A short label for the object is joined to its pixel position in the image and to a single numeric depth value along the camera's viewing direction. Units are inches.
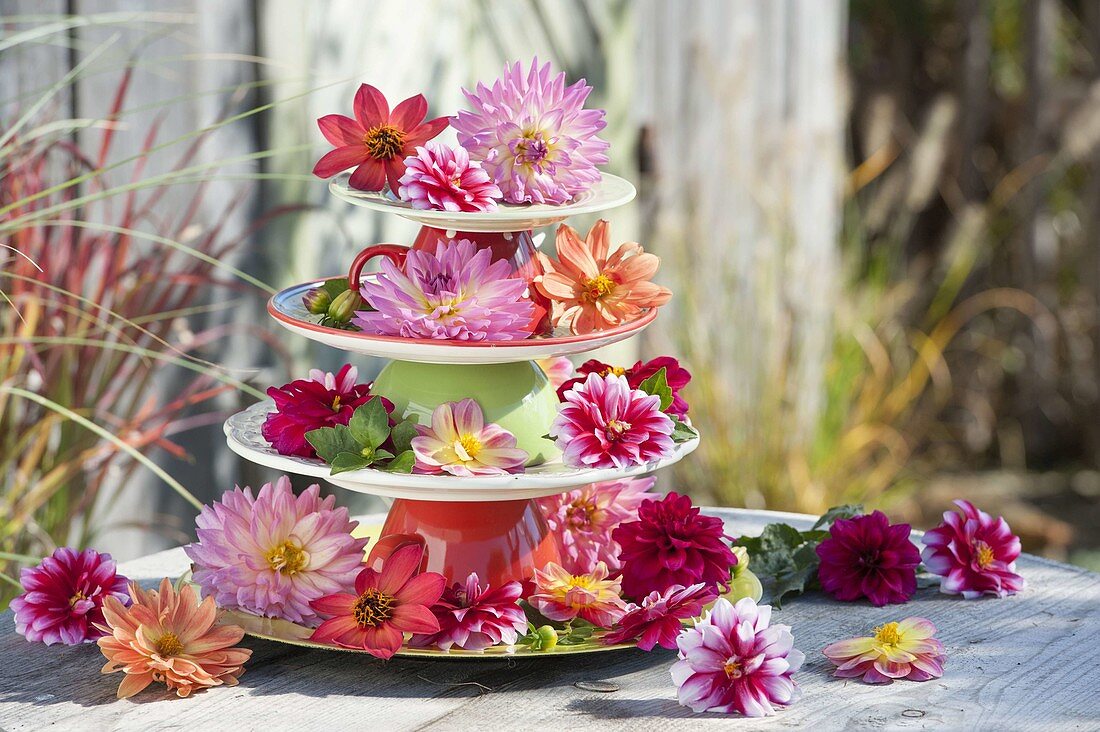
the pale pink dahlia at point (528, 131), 70.3
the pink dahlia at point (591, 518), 74.6
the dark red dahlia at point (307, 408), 70.6
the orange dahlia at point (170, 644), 69.3
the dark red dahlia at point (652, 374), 73.2
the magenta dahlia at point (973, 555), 76.6
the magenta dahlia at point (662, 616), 70.8
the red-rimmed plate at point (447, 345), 69.5
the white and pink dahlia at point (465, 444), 69.9
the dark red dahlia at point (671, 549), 71.8
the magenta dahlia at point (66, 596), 72.3
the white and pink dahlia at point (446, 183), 69.5
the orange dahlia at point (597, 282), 70.9
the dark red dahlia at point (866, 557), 76.2
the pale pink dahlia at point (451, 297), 69.5
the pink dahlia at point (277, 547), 71.1
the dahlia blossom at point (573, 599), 72.1
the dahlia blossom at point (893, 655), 70.8
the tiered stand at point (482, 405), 69.7
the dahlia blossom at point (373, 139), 70.8
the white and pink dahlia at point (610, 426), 69.6
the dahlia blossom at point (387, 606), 69.6
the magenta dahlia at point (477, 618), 70.4
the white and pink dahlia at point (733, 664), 68.8
